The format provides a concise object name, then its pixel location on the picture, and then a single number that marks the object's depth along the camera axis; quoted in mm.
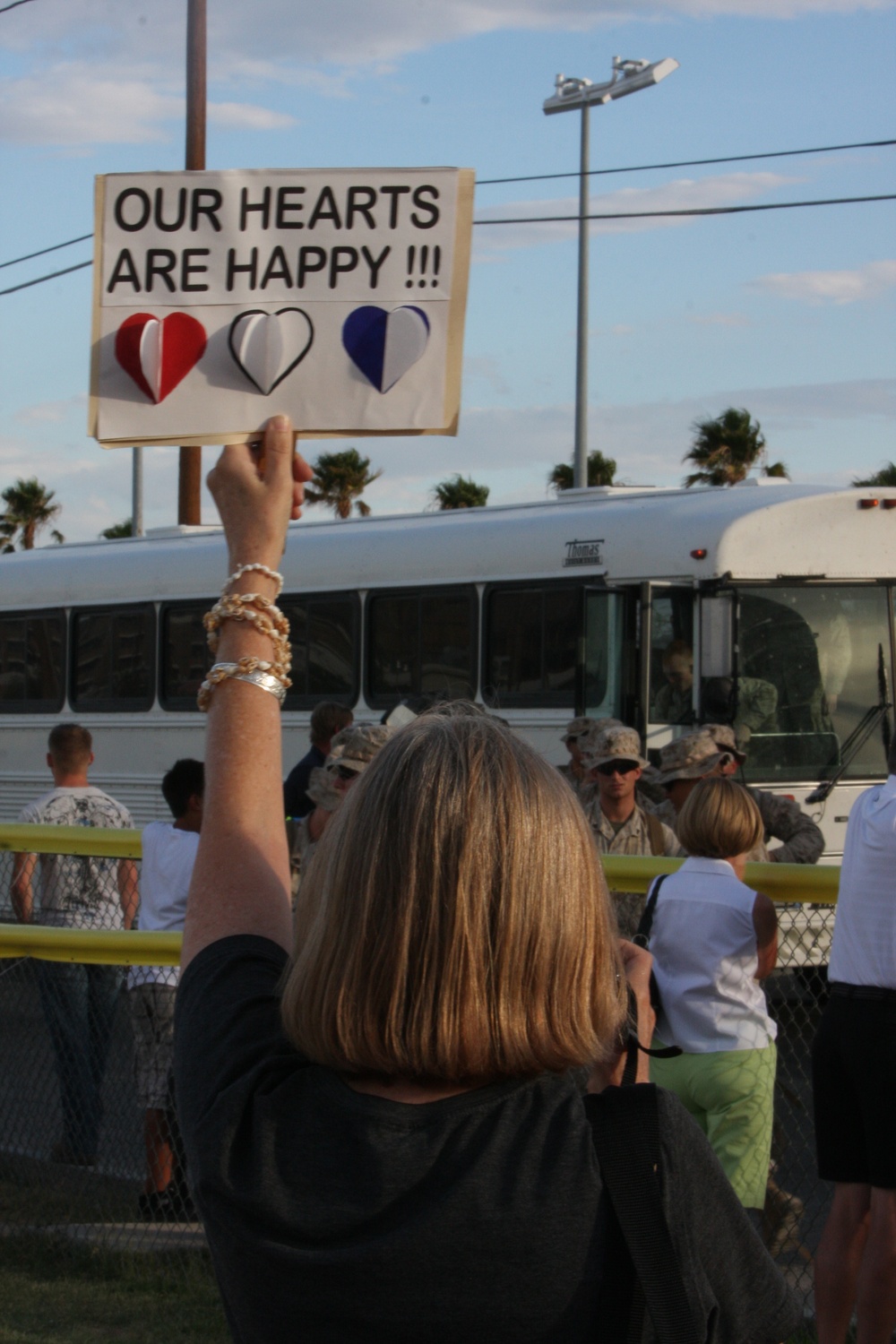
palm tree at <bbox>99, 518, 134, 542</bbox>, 51966
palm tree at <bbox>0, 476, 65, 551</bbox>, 61812
